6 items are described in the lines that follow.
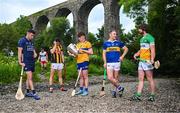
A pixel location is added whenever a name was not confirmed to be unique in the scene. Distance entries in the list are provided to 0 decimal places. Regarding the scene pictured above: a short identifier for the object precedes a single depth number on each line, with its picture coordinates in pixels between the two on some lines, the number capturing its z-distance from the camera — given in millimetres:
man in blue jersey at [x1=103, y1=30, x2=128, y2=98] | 4428
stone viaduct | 16650
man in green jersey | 4137
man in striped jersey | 5290
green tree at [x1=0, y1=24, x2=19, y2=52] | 18585
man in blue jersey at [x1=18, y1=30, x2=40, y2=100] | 4460
